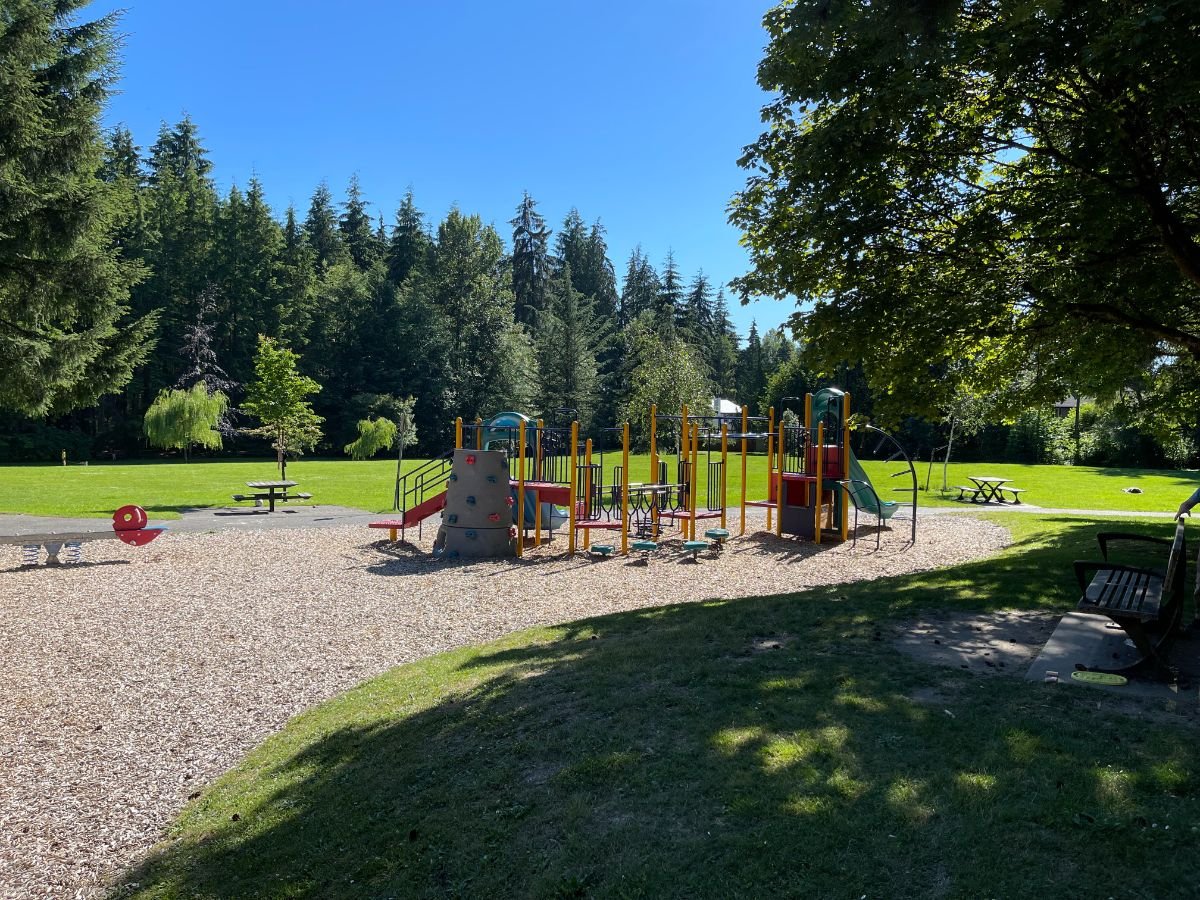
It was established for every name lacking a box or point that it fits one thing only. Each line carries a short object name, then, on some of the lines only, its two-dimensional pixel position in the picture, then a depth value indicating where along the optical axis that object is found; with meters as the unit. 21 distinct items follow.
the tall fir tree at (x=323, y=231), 73.56
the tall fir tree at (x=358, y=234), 77.38
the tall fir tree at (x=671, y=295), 82.50
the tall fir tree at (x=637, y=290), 90.69
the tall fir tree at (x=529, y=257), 87.38
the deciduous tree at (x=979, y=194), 7.05
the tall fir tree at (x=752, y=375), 78.44
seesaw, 13.28
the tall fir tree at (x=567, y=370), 61.22
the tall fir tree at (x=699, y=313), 82.94
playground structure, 15.03
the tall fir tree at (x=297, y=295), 61.53
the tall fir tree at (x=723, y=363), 80.75
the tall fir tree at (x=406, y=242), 74.19
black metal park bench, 5.19
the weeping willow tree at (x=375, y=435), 48.12
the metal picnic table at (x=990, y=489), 24.84
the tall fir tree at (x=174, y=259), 56.97
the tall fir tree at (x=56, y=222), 14.84
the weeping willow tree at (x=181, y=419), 37.88
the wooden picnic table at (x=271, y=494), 21.05
